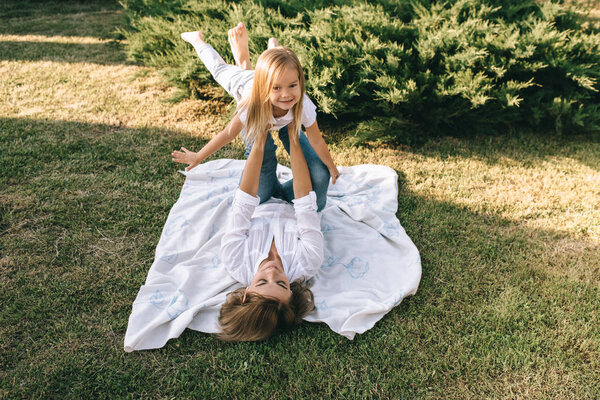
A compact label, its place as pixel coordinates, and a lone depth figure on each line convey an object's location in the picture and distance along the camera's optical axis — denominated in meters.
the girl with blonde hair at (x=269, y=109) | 2.80
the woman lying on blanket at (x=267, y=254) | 2.68
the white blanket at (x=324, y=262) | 2.81
